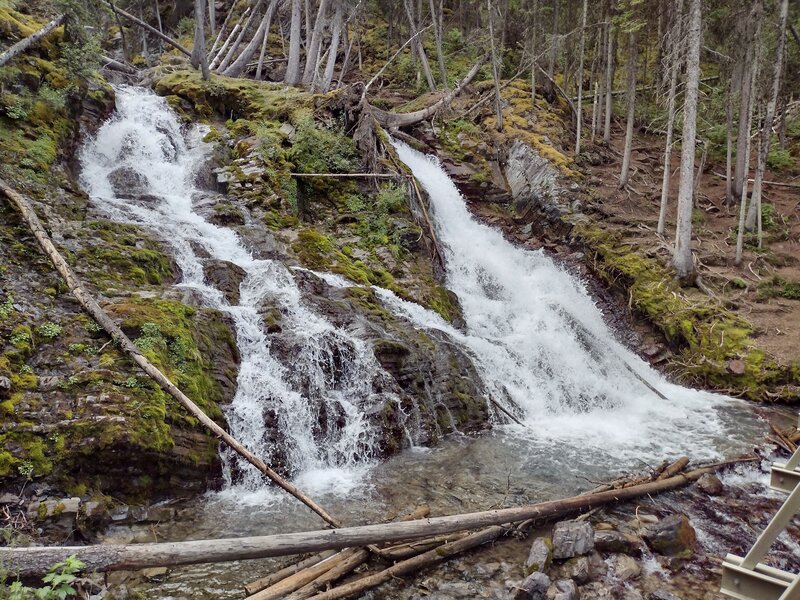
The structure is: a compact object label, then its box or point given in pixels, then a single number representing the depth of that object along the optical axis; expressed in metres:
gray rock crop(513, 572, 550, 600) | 4.88
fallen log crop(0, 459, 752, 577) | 3.81
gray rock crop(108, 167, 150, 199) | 13.86
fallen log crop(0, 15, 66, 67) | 11.17
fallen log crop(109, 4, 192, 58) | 17.02
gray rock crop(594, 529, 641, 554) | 5.63
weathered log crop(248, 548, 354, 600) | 4.53
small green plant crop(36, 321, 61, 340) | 6.94
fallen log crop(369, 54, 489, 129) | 21.64
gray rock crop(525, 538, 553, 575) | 5.18
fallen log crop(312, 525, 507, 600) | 4.66
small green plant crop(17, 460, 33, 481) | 5.58
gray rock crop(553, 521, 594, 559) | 5.41
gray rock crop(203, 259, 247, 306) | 10.45
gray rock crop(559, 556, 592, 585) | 5.14
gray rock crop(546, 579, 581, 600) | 4.78
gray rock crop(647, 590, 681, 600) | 4.96
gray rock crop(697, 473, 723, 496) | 7.17
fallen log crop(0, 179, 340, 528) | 5.44
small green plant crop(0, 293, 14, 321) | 6.84
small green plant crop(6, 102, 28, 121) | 11.27
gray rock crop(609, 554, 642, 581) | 5.29
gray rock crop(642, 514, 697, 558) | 5.70
